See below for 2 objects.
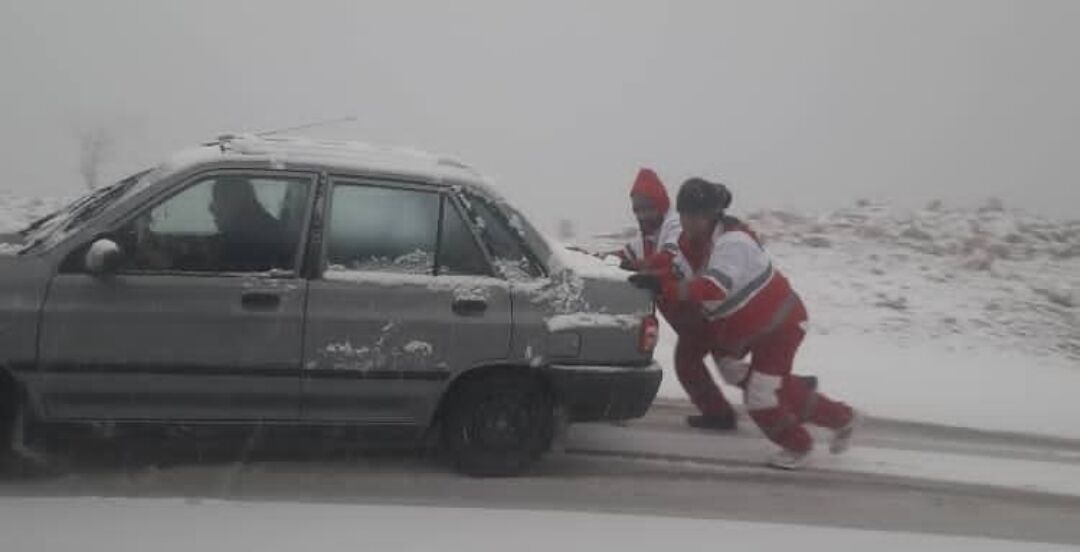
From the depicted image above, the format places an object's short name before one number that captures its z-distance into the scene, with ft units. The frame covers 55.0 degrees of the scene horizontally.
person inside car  16.42
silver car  15.69
